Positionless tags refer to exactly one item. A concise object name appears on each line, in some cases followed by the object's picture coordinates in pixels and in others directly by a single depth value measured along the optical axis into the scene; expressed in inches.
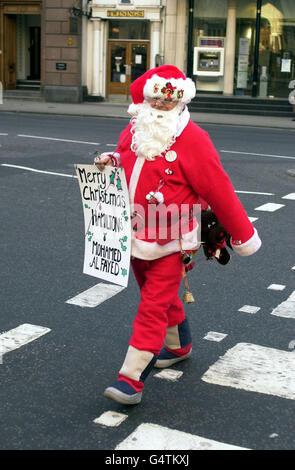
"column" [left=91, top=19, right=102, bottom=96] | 1152.8
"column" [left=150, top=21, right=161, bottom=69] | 1125.1
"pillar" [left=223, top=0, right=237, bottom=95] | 1094.8
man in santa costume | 155.2
